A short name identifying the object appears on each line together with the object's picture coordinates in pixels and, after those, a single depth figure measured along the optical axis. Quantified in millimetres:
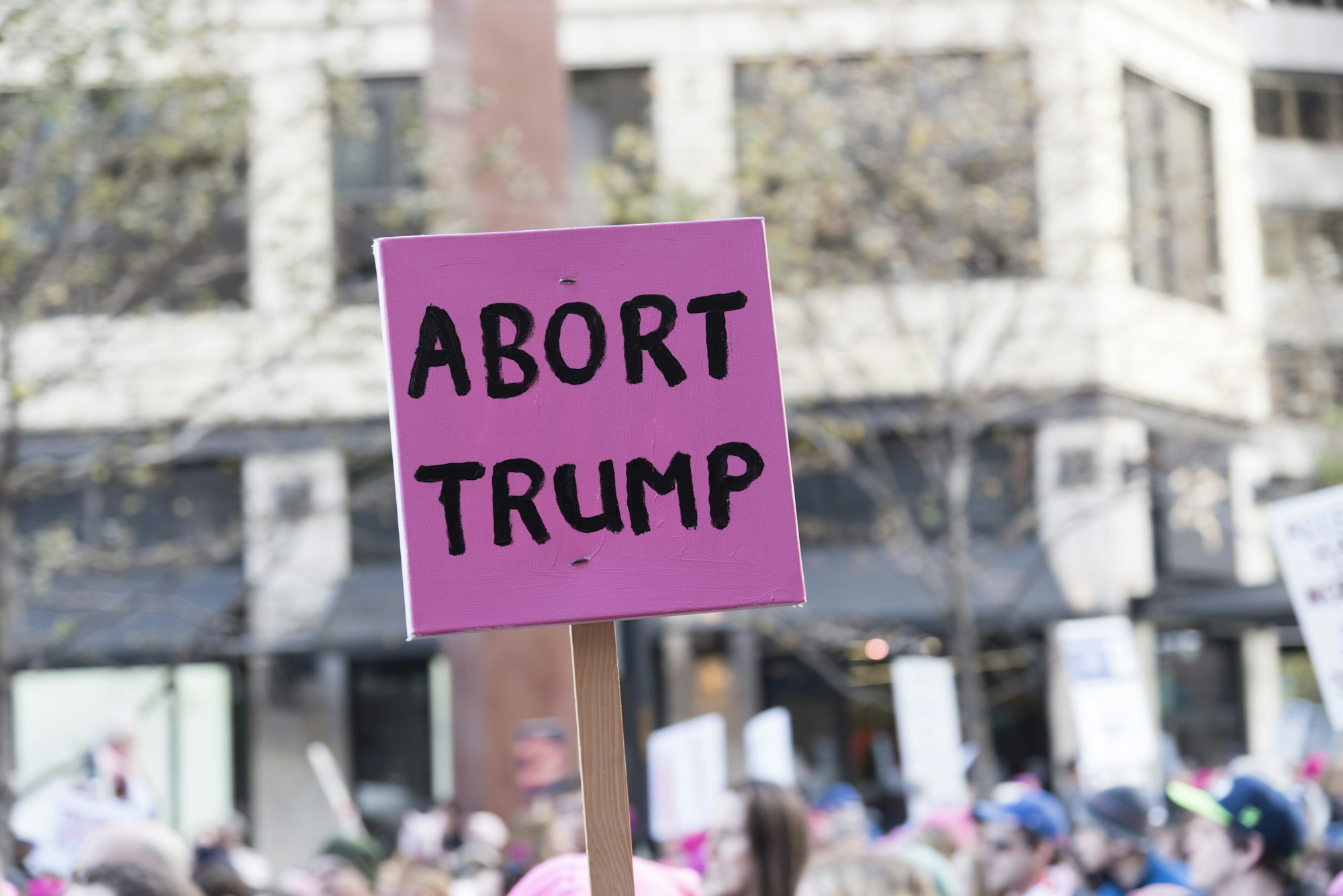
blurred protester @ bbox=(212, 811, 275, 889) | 18234
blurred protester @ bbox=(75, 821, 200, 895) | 8437
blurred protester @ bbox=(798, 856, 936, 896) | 7488
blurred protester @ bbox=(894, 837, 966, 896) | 10445
